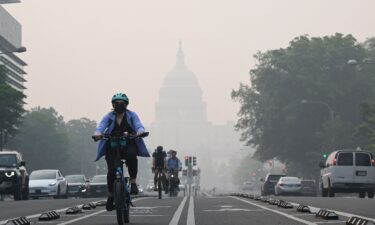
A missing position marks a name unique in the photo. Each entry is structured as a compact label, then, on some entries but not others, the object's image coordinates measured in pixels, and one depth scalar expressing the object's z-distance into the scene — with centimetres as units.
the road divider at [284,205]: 2308
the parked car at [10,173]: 3772
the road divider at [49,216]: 1853
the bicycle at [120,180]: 1531
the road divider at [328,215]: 1738
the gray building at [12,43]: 15775
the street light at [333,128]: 8066
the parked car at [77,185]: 5284
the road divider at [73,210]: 2106
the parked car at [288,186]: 5981
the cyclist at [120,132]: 1580
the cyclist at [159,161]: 3312
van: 4250
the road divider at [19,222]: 1538
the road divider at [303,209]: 2062
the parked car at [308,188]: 6550
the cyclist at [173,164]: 3778
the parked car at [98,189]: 5025
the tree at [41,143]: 11531
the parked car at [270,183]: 6631
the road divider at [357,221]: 1405
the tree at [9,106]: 7794
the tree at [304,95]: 9050
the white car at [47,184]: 4612
